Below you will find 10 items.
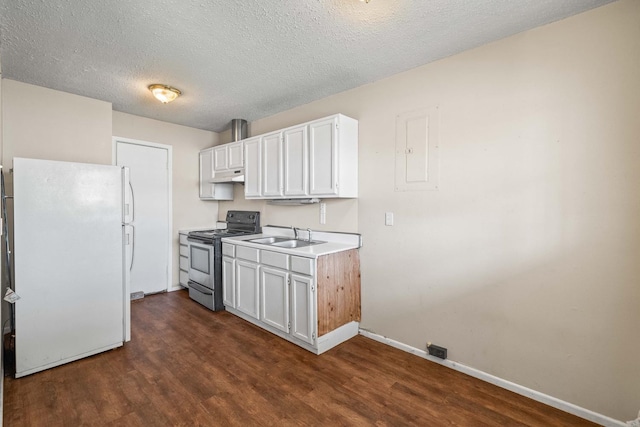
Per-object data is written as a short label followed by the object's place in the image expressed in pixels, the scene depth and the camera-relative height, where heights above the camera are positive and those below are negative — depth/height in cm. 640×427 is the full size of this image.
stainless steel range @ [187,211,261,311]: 353 -62
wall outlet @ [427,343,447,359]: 240 -116
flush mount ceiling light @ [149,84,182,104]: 293 +120
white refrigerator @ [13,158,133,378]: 222 -41
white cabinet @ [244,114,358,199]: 282 +53
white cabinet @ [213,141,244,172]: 386 +75
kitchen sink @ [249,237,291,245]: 352 -36
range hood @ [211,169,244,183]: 385 +48
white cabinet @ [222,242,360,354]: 257 -82
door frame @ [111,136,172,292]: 430 -2
